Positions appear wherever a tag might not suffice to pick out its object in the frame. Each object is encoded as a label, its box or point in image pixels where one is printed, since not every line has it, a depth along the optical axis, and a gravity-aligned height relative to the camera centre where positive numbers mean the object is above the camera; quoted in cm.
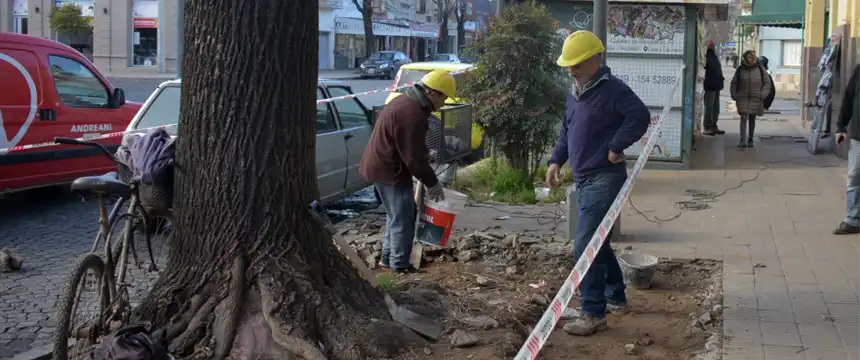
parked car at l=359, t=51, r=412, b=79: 4738 +149
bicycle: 491 -91
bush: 1063 +16
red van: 960 -21
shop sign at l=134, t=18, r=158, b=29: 5143 +361
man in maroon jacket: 668 -43
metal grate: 962 -38
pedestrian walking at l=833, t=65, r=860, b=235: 837 -30
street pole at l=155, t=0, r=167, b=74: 5042 +275
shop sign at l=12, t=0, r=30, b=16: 5278 +436
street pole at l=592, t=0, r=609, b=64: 860 +73
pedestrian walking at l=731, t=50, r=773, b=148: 1562 +15
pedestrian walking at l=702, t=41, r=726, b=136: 1750 +25
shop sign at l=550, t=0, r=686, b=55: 1241 +94
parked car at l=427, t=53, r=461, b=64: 5272 +217
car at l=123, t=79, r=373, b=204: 961 -35
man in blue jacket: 562 -22
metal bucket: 684 -121
